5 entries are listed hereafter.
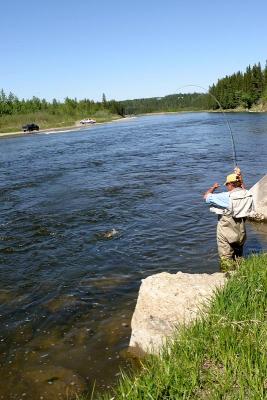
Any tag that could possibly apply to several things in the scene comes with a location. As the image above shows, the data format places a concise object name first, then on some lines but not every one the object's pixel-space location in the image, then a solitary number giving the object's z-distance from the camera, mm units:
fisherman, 7723
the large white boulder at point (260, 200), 11568
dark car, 75225
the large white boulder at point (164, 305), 5777
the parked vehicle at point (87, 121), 96888
